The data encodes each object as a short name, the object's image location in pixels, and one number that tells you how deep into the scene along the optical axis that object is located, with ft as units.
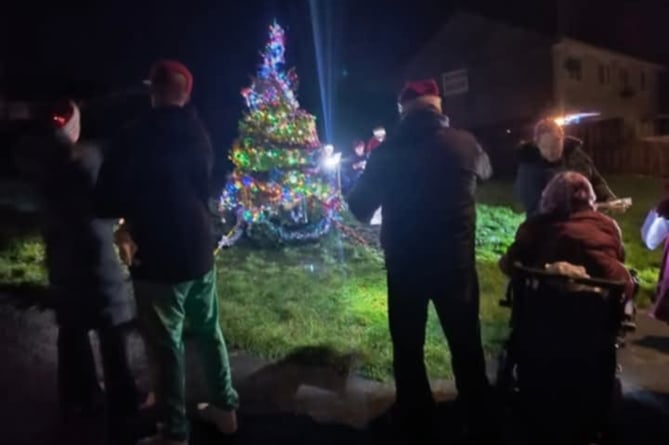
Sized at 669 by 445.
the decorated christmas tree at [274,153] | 31.12
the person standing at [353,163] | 42.45
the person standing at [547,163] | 17.93
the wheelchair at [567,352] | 12.74
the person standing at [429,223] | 13.51
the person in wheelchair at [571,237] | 13.61
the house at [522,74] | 88.84
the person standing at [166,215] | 12.48
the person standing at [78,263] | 13.78
